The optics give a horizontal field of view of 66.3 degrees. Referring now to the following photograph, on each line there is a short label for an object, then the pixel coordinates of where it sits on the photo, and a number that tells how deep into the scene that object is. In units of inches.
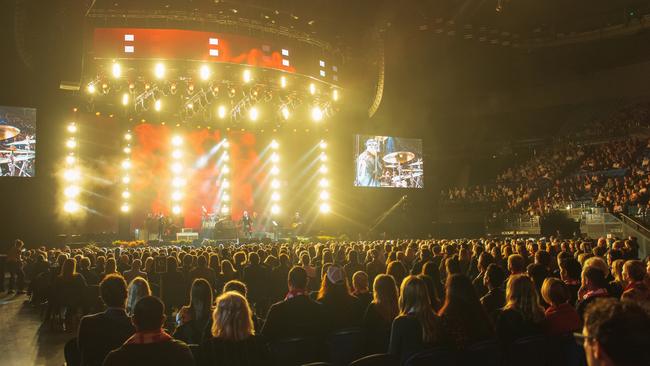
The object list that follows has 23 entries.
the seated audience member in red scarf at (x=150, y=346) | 123.1
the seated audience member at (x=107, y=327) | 171.5
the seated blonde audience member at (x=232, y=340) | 138.6
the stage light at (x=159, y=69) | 854.5
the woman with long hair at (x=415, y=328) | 159.8
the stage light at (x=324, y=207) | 1178.6
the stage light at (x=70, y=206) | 893.2
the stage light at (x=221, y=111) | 1012.5
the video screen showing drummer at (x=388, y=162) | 1192.8
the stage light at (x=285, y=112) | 1082.1
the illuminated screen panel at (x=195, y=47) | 828.6
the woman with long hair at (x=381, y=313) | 190.5
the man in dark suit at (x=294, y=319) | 189.0
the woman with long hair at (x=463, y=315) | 157.2
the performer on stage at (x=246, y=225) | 1088.0
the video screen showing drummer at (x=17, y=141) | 841.5
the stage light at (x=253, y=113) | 1055.0
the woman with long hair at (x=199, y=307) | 198.4
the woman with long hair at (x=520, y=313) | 171.6
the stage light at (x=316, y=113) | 1104.2
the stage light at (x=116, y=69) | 834.3
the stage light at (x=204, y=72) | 874.1
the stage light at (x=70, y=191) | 897.5
